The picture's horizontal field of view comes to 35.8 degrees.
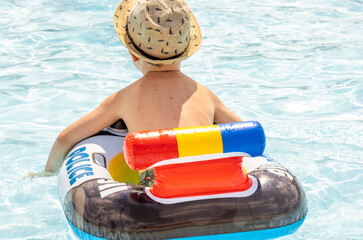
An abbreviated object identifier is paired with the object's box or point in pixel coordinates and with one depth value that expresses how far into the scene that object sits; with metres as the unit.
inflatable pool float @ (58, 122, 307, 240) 2.27
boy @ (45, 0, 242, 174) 2.73
